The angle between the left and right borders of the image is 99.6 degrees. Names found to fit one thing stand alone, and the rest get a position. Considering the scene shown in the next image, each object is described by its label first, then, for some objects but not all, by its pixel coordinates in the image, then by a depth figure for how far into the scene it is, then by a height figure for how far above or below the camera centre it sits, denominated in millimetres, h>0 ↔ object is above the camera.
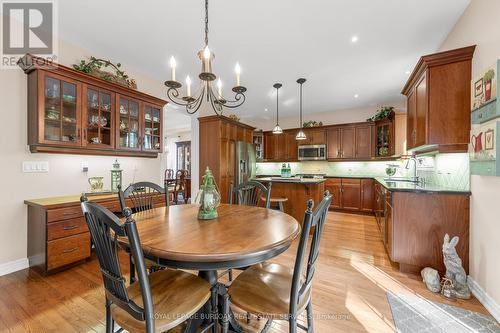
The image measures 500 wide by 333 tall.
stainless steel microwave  6023 +367
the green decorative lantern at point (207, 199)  1594 -263
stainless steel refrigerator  4906 +79
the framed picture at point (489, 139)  1693 +226
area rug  1567 -1203
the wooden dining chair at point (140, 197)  1663 -337
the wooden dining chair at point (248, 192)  2352 -317
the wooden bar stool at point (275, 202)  3669 -718
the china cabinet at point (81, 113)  2324 +647
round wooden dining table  1017 -412
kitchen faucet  3715 +36
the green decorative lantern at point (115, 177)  3064 -190
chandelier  1621 +681
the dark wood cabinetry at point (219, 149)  4406 +342
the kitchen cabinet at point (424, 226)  2160 -648
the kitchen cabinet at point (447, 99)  2117 +699
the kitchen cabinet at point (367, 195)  5145 -725
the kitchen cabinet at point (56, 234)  2229 -784
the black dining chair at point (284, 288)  1051 -739
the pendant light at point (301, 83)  3895 +1570
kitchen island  3785 -493
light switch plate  2422 -35
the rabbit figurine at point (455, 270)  1933 -974
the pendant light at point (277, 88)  4166 +1588
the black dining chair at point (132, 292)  920 -688
